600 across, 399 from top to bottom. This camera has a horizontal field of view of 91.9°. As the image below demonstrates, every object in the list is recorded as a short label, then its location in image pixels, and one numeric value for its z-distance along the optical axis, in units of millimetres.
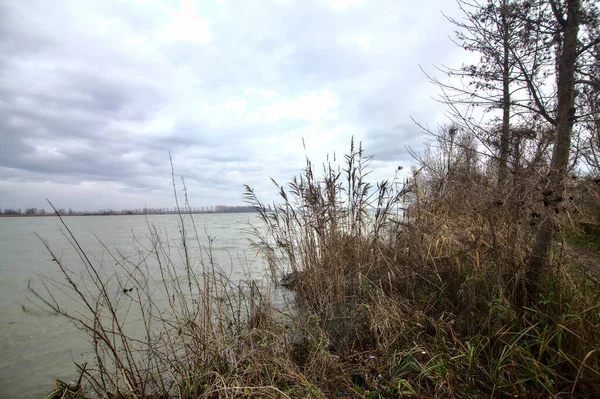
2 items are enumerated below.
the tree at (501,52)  2852
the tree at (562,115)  2449
